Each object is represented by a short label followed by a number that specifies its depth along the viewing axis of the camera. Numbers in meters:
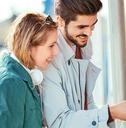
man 2.40
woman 2.24
